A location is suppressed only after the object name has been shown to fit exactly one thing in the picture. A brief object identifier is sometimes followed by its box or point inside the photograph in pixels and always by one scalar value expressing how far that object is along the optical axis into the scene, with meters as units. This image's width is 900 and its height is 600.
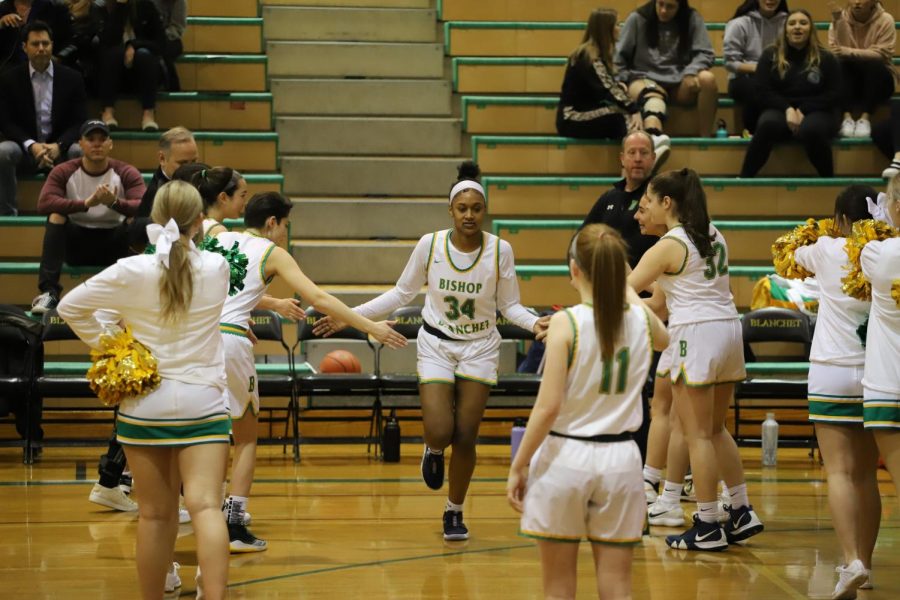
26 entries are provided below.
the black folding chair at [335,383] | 16.66
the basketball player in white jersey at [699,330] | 11.27
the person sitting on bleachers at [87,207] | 17.61
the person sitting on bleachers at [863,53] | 21.38
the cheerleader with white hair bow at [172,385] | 8.20
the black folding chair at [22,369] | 16.17
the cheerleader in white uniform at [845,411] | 9.98
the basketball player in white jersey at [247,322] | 11.03
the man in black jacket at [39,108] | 19.48
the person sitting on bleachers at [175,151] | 13.43
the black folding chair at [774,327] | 17.30
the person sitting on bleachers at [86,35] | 21.37
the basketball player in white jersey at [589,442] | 7.31
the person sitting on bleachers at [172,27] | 22.09
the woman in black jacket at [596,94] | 20.12
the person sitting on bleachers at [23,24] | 20.80
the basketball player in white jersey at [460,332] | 12.00
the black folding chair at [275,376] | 16.59
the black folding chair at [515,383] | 16.75
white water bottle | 16.48
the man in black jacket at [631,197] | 13.41
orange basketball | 17.62
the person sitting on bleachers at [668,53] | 21.30
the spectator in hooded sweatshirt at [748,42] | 21.45
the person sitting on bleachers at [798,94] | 20.62
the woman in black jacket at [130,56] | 20.95
